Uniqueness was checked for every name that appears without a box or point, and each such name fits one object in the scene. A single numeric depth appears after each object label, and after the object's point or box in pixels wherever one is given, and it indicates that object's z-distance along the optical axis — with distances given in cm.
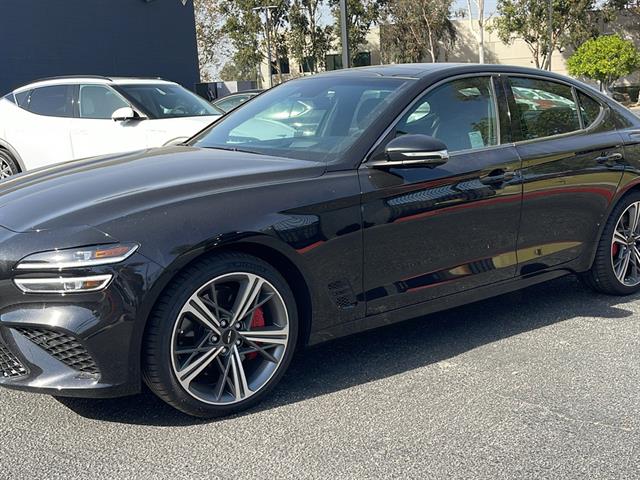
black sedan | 306
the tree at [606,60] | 3625
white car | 933
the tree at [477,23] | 4500
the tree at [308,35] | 4912
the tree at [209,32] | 5791
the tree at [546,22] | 4547
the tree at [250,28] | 4784
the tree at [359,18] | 4894
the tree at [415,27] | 4988
